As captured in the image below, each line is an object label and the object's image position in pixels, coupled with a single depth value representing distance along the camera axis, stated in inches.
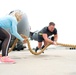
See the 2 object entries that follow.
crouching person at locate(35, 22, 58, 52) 251.7
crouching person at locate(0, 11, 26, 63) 183.2
